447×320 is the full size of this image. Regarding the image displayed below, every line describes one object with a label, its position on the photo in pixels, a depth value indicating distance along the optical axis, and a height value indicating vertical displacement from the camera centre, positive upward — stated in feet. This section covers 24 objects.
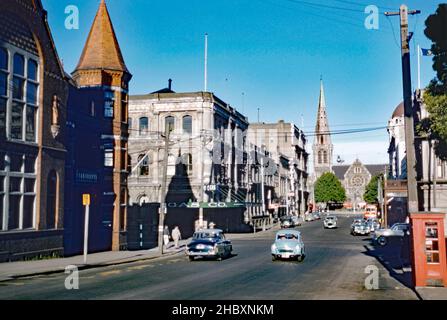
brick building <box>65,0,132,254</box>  112.37 +15.11
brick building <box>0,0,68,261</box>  83.97 +11.10
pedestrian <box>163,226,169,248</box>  128.40 -9.60
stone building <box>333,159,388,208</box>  604.90 +21.81
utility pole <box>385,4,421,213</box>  58.49 +9.34
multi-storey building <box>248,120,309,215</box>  321.32 +28.44
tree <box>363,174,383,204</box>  468.34 +5.60
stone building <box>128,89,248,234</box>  188.03 +18.97
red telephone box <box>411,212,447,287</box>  54.19 -5.38
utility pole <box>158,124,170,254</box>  107.24 -1.18
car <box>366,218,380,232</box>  167.84 -8.61
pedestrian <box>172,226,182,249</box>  124.94 -9.45
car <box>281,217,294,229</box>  228.22 -11.16
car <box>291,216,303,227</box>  235.40 -11.26
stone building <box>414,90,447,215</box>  140.36 +5.96
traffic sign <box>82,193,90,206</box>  82.51 -0.31
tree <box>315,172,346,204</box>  500.74 +9.09
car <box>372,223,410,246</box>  123.95 -8.54
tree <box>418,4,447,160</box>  61.21 +14.52
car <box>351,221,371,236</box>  169.48 -10.15
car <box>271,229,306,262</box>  88.69 -8.89
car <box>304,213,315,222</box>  315.37 -12.00
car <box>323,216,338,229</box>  217.36 -10.57
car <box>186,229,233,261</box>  90.79 -8.62
